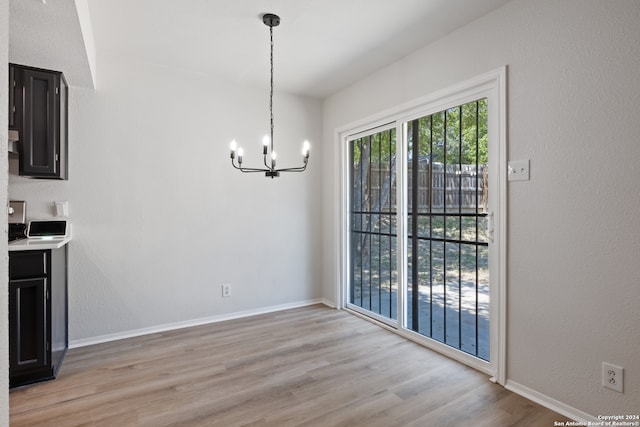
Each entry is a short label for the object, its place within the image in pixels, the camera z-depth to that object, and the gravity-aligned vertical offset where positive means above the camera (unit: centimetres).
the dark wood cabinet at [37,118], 256 +71
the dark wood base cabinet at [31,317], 229 -74
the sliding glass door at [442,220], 244 -7
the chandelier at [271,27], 249 +142
